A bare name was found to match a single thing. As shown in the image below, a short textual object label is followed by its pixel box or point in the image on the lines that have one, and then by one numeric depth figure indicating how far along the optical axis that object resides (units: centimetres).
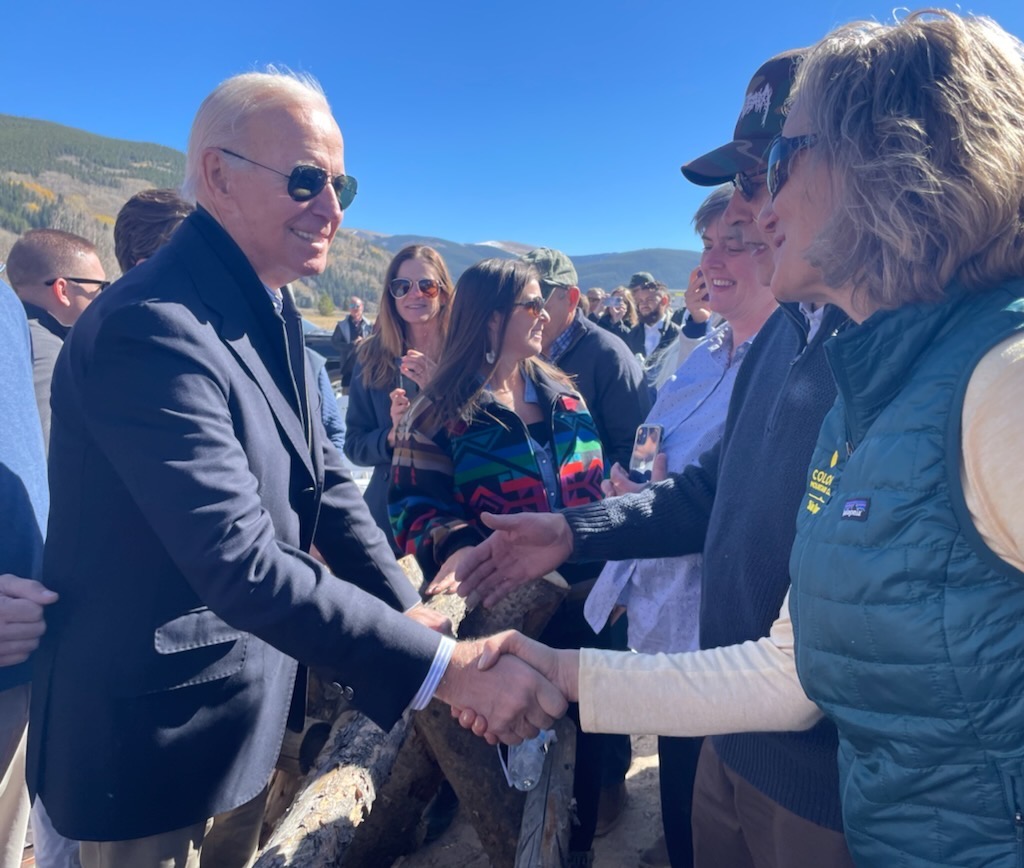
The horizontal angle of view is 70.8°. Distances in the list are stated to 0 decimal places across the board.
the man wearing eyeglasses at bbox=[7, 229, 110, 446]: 371
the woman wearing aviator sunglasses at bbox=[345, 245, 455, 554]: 424
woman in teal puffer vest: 97
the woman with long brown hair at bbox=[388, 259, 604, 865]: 274
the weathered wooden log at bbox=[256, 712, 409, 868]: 165
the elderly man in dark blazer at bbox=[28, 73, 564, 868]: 151
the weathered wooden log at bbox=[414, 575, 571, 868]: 249
